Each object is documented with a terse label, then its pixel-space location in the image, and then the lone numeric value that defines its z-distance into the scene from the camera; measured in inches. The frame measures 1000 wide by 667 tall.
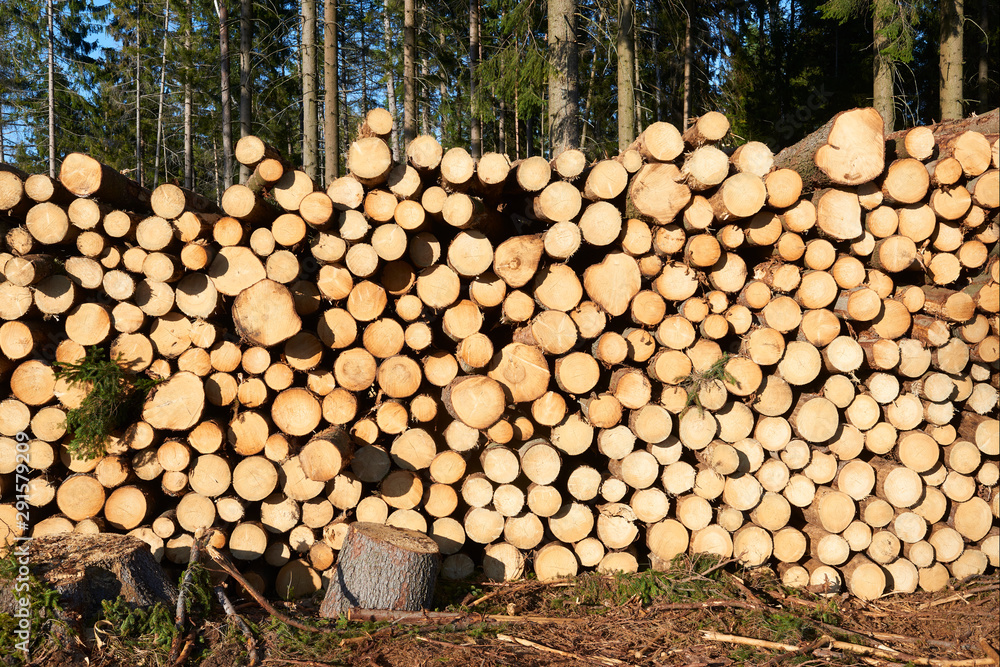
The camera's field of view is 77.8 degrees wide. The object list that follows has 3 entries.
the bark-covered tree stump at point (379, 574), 124.2
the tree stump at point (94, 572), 112.0
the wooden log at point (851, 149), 140.6
